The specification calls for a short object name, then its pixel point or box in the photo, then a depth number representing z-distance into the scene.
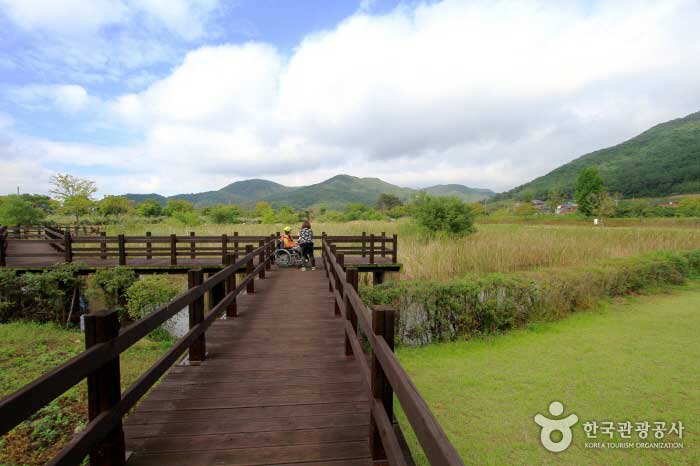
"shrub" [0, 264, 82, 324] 9.38
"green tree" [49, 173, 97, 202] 29.66
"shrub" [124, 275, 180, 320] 9.62
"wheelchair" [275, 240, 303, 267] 11.48
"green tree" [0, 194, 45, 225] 32.88
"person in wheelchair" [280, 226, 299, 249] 11.26
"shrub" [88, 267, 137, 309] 10.26
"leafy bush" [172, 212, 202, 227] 31.64
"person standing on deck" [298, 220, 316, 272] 10.70
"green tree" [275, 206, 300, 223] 41.60
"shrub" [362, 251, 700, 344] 6.53
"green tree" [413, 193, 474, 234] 17.45
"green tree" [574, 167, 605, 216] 59.36
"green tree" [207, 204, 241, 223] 45.22
